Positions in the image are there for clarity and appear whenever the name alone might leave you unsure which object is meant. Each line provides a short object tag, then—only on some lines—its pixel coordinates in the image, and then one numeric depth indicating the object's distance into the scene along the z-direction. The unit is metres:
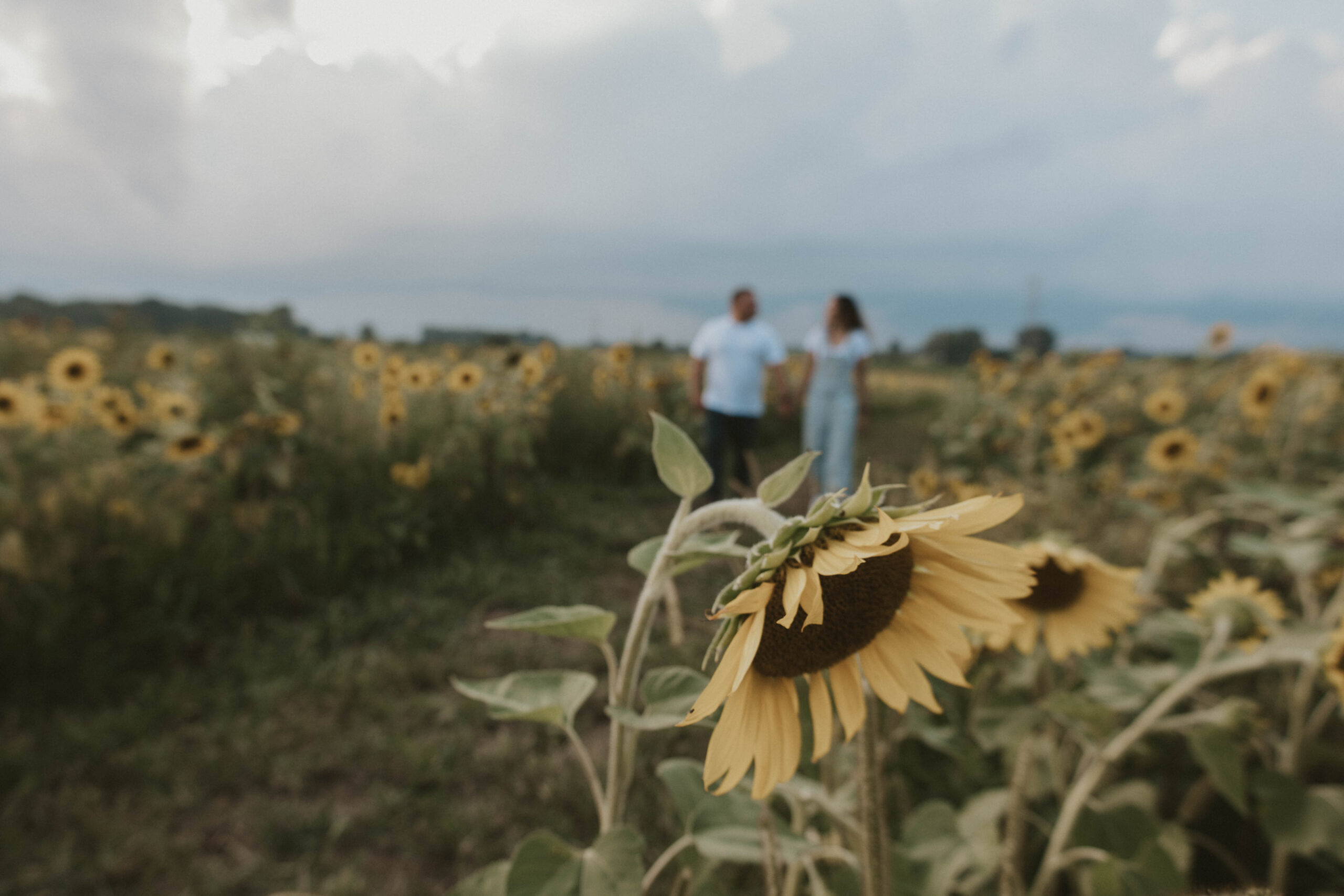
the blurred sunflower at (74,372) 4.07
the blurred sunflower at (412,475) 3.47
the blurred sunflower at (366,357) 5.19
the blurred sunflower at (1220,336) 5.68
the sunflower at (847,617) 0.47
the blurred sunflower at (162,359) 4.71
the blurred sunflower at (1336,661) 1.01
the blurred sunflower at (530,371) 4.35
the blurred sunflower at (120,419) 3.66
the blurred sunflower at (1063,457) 4.28
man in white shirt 4.47
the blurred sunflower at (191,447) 3.18
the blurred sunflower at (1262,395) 3.73
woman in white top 4.60
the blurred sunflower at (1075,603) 1.09
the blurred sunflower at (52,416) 3.47
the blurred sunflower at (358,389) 4.32
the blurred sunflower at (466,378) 4.38
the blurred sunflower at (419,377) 4.79
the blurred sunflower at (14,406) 3.38
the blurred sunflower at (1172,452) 3.50
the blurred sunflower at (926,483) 3.80
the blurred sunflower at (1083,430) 4.39
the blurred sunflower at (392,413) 3.94
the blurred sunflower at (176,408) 3.39
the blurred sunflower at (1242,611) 1.17
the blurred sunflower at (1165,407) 4.70
